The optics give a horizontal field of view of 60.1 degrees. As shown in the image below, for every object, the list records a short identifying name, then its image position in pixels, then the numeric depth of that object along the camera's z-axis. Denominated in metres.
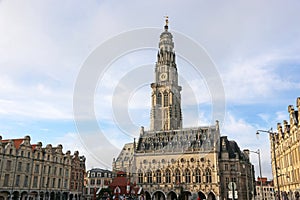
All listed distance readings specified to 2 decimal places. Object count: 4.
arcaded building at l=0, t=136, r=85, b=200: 46.31
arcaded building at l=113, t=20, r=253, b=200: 65.00
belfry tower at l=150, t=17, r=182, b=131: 91.06
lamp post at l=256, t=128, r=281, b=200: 59.11
